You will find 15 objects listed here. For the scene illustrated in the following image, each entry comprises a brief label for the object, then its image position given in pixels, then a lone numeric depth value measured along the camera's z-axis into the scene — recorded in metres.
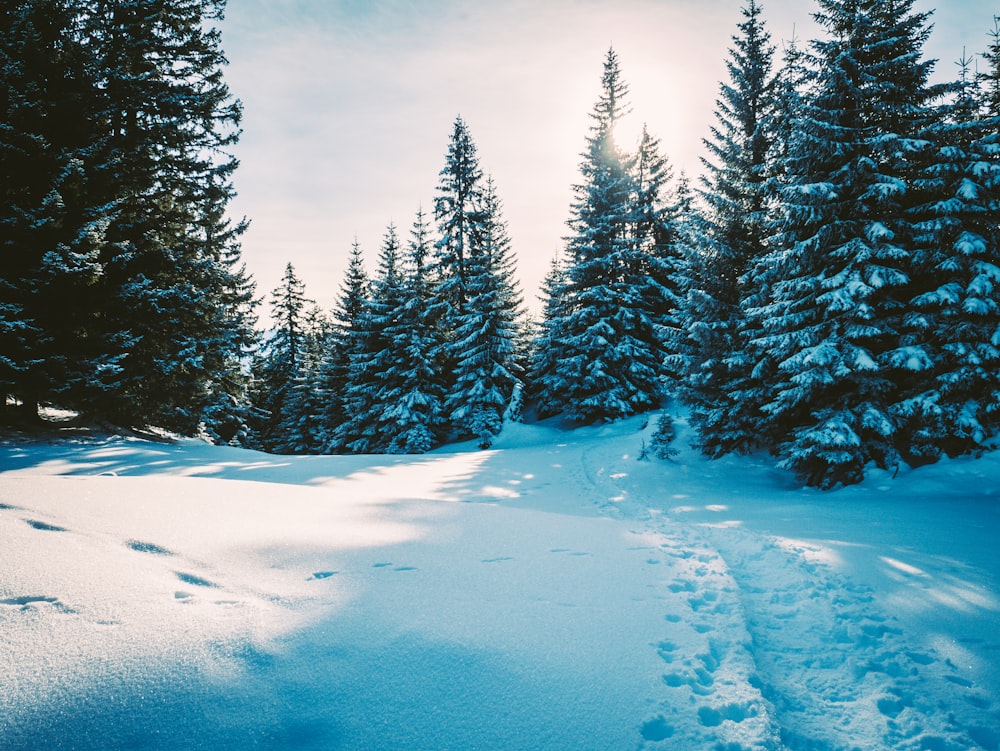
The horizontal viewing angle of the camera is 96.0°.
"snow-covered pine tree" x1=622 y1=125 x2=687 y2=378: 22.16
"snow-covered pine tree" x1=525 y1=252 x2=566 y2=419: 22.84
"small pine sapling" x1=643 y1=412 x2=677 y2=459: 13.92
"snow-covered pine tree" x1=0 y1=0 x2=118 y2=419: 9.62
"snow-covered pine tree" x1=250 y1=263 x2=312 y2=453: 40.38
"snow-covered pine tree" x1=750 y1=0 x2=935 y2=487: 9.78
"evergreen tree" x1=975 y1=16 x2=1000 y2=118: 13.79
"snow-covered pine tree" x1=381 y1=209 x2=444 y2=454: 23.42
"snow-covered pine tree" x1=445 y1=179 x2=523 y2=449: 23.39
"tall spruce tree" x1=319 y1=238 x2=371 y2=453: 29.27
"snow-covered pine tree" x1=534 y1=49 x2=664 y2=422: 21.08
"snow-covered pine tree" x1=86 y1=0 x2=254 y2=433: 11.67
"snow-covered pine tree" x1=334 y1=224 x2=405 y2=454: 24.77
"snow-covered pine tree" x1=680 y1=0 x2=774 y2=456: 12.73
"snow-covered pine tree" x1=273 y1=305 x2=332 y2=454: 33.41
